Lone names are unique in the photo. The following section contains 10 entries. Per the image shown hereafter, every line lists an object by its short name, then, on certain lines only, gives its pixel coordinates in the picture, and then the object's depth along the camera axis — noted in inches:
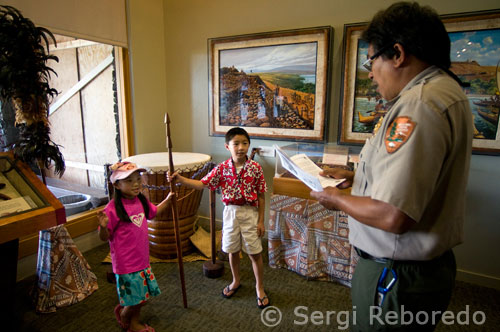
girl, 67.7
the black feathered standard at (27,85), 73.7
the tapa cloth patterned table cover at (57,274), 82.5
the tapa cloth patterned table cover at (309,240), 92.3
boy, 82.6
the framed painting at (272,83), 107.0
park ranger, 32.2
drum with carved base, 101.3
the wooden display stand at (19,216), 61.8
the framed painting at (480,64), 83.5
